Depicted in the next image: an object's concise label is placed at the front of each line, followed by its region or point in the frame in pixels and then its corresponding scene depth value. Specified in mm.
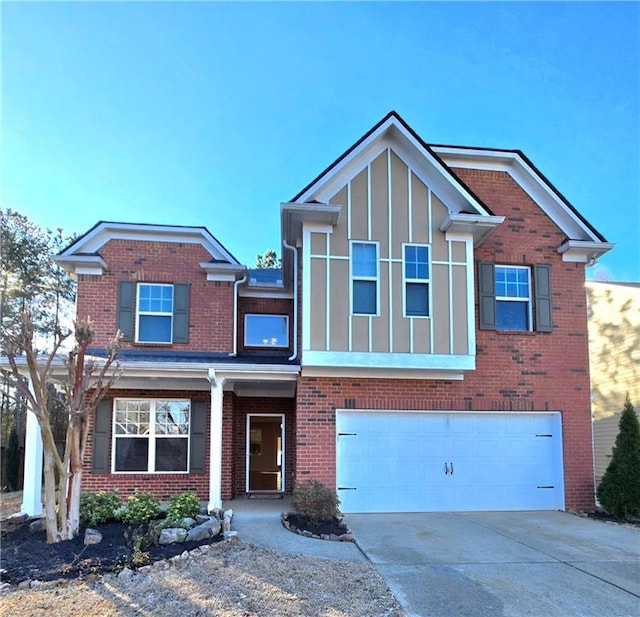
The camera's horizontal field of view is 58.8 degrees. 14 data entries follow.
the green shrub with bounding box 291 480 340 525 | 9367
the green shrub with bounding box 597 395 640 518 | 10641
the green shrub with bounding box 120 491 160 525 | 8633
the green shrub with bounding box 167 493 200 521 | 8383
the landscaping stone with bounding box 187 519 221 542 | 7723
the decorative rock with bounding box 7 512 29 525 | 9359
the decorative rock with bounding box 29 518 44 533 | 8453
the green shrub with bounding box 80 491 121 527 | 8539
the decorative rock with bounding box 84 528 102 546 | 7363
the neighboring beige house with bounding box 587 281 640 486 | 16438
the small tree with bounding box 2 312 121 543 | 7434
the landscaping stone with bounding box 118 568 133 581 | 6051
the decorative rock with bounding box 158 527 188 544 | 7504
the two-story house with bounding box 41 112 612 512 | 11000
